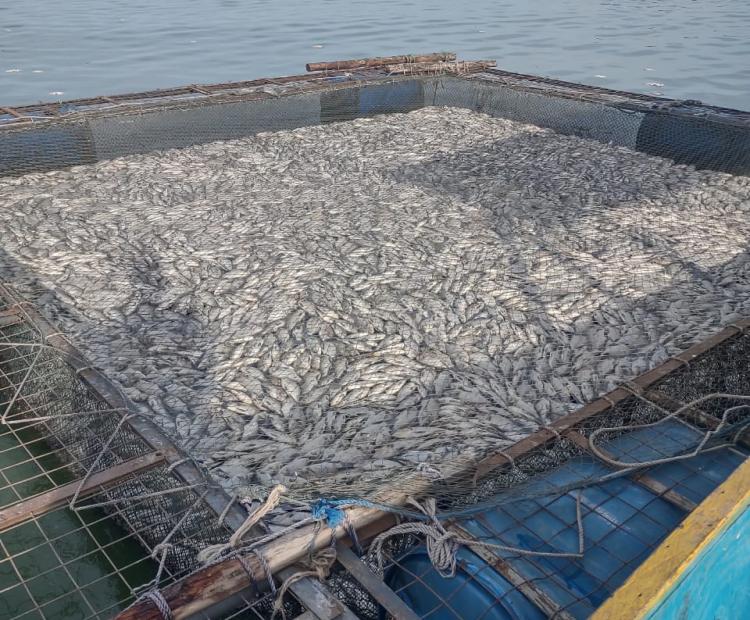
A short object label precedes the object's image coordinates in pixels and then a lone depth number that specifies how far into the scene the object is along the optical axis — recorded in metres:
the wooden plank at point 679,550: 2.79
